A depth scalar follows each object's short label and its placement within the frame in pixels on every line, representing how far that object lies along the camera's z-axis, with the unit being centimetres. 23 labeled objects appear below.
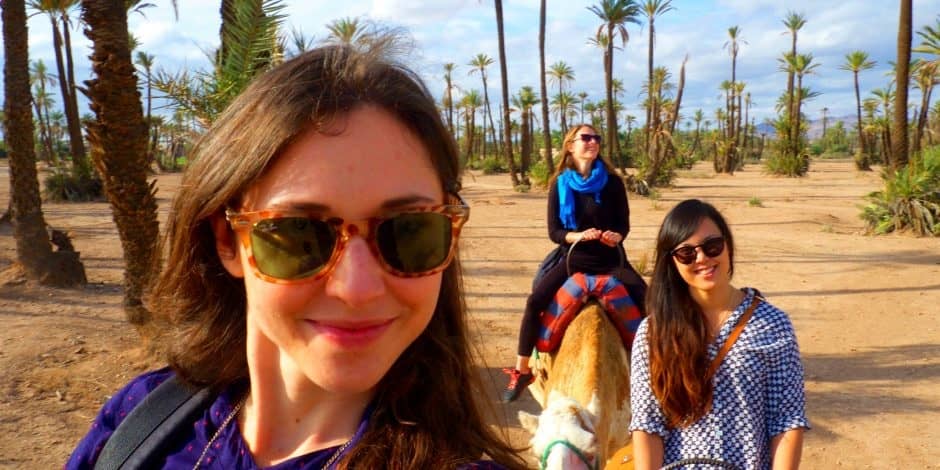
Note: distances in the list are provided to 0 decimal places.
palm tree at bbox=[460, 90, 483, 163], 6593
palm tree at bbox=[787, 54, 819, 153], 4828
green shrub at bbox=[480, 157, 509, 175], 4756
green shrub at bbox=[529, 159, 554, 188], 2996
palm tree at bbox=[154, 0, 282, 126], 589
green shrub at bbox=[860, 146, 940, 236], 1500
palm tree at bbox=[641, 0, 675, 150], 3866
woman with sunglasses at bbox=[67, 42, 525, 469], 122
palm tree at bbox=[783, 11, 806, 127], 5262
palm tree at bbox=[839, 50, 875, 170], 5212
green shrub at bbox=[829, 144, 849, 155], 8756
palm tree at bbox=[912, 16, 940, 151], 1906
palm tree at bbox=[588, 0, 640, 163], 3178
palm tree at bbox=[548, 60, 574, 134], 6225
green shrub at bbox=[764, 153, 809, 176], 3825
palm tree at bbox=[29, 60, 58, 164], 6750
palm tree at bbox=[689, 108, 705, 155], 9019
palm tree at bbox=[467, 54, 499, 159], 6069
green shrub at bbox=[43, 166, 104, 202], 2331
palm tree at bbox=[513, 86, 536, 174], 3445
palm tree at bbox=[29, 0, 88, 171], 1796
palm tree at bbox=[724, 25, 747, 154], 5988
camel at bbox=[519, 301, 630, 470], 267
